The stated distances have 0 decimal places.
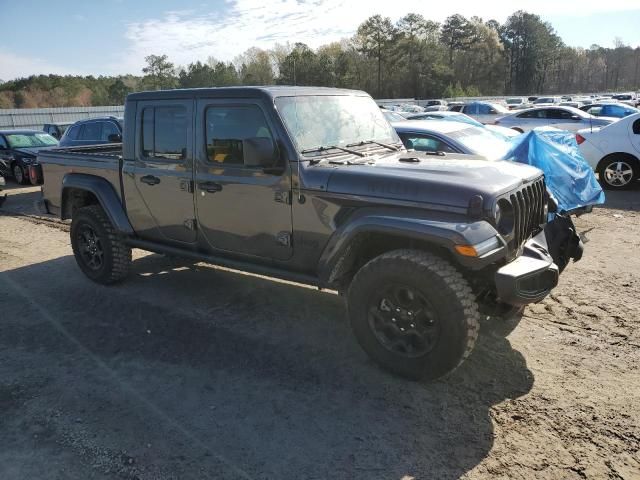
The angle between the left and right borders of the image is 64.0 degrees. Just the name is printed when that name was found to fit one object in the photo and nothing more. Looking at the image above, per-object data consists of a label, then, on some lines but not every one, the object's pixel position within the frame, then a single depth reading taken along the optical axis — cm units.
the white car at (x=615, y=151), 995
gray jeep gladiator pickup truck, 331
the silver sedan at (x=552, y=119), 1534
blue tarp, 661
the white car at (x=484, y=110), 2241
